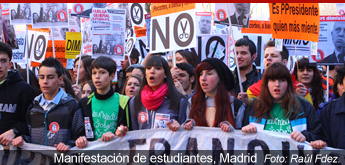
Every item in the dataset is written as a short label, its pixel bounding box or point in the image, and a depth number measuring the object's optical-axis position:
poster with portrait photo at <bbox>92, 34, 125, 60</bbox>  8.39
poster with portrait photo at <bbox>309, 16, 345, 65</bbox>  6.65
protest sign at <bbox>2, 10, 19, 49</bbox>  7.85
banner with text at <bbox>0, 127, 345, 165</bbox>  4.17
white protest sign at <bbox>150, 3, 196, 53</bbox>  6.19
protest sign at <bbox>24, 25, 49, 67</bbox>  9.48
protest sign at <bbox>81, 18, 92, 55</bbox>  10.83
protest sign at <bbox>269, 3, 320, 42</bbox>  6.75
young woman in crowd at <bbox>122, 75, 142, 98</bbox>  6.00
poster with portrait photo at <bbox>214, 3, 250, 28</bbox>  7.88
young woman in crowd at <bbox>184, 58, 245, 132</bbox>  4.41
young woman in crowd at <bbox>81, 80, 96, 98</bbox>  6.41
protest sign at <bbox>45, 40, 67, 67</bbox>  11.34
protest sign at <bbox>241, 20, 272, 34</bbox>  11.12
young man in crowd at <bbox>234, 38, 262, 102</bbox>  6.21
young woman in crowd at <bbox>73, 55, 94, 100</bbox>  7.66
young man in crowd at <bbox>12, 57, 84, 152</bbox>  4.67
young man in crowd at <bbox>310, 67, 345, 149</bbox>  4.33
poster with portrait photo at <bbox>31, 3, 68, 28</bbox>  8.83
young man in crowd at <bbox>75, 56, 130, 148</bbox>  4.82
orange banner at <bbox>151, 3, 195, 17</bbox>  6.29
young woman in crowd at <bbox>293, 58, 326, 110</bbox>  6.51
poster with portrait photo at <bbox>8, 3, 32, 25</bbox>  8.86
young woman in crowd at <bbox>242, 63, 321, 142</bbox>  4.28
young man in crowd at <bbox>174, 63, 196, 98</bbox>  6.09
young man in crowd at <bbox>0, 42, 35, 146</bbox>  4.86
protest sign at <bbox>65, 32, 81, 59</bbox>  9.80
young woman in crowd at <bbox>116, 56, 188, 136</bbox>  4.64
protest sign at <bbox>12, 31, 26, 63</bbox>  10.48
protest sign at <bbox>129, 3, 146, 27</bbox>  10.05
